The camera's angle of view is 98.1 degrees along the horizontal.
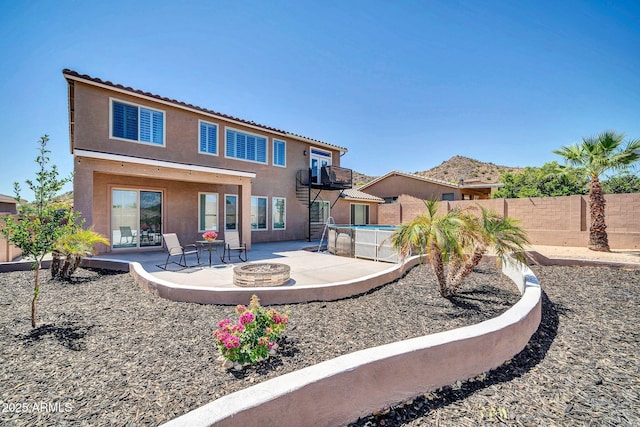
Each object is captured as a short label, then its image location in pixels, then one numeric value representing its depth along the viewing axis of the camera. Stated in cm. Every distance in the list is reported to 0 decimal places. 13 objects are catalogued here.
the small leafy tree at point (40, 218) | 439
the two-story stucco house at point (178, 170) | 990
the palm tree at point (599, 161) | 1203
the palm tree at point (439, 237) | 530
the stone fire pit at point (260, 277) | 582
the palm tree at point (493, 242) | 562
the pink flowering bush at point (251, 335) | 312
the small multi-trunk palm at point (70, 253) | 686
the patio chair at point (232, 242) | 944
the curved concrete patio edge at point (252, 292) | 528
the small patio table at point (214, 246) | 1168
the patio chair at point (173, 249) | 825
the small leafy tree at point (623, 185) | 2832
